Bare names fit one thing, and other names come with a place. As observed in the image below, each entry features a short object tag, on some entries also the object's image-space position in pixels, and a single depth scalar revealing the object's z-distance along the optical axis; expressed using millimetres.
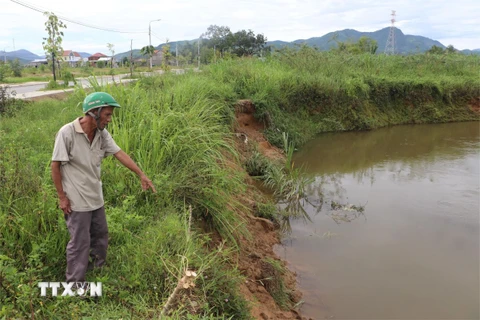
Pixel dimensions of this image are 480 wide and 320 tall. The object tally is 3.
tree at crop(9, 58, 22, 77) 23438
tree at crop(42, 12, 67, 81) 13531
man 2465
